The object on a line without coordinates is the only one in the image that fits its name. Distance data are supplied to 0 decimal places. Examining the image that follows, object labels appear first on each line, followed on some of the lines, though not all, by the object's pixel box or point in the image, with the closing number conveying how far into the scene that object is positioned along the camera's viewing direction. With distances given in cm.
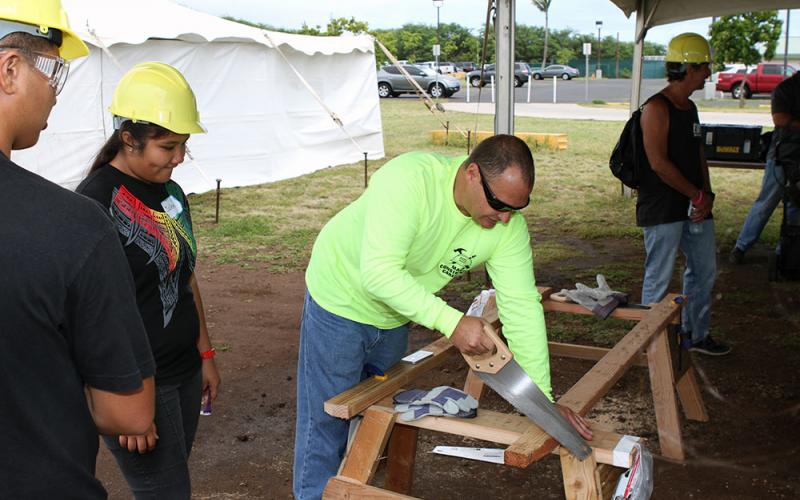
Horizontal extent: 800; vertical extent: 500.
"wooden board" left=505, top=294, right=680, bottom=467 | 231
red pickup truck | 2927
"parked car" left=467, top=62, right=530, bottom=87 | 3778
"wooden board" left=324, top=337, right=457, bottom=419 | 258
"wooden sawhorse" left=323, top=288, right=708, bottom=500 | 240
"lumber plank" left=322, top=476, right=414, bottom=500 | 252
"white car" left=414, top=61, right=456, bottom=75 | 5013
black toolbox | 907
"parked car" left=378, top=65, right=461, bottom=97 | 3136
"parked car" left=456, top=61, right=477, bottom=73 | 5501
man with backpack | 461
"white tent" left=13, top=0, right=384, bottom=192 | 963
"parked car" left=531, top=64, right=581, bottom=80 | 5219
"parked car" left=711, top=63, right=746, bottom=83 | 3228
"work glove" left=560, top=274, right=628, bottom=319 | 406
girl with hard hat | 227
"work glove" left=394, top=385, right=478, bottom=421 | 256
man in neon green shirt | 242
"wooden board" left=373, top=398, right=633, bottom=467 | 243
